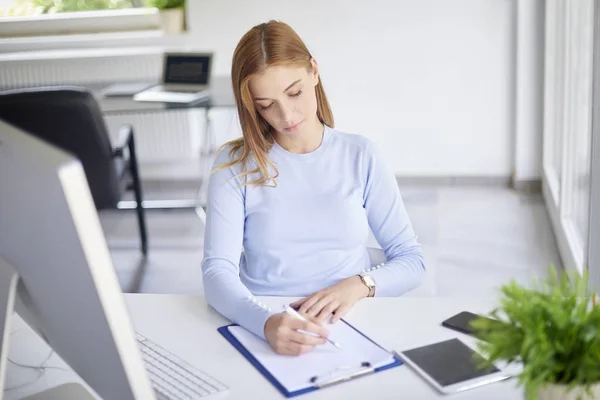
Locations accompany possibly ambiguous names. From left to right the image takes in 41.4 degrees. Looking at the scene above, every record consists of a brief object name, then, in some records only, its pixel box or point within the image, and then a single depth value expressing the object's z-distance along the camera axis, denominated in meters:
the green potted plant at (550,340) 0.86
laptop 3.62
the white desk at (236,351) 1.17
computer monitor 0.75
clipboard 1.17
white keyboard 1.19
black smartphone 1.34
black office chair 3.02
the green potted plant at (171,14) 4.57
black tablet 1.16
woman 1.63
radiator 4.56
